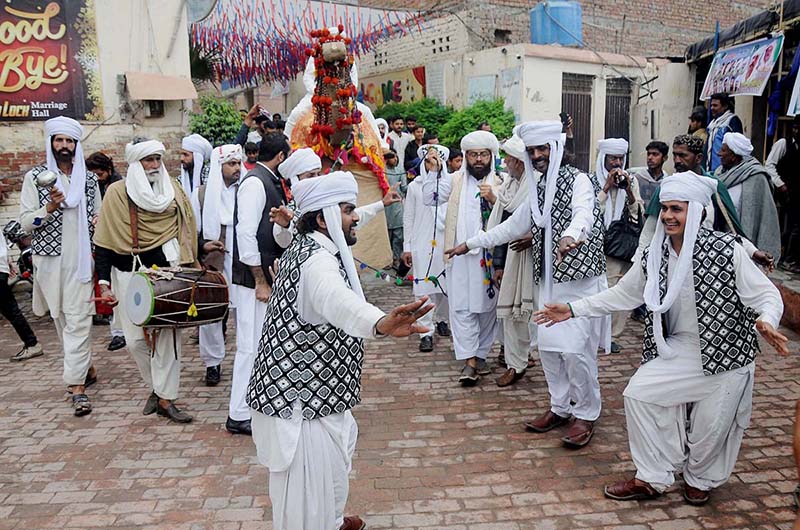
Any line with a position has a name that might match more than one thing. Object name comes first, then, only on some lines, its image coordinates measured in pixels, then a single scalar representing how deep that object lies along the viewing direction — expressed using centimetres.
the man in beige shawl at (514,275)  521
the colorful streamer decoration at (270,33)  1298
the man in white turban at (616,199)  663
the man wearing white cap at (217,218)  582
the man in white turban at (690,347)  356
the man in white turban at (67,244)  538
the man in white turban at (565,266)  458
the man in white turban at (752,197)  612
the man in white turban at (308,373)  297
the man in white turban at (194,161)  687
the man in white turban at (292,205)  414
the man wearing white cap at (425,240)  657
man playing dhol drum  498
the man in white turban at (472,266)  586
